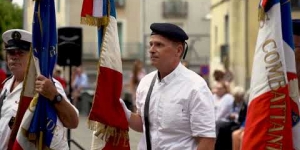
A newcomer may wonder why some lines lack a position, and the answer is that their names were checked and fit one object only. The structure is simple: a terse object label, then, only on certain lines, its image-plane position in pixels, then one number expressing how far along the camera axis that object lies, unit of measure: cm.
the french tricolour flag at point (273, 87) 521
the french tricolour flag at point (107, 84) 621
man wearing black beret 594
